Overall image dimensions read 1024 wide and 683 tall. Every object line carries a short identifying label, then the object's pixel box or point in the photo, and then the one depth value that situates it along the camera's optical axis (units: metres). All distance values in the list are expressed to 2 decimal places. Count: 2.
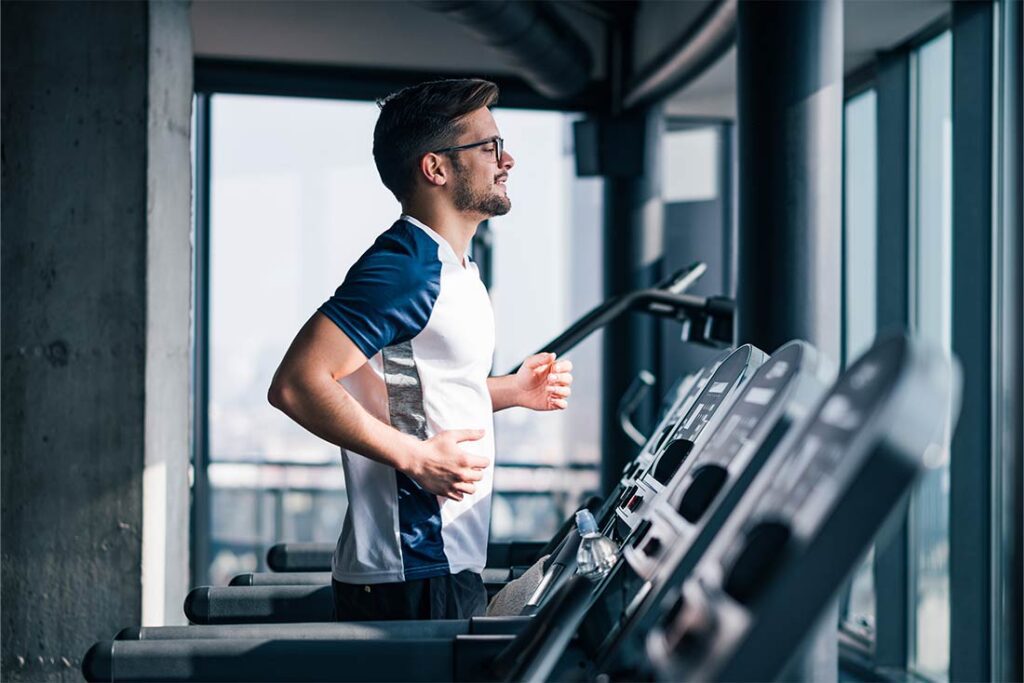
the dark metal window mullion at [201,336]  6.12
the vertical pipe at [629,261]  5.58
